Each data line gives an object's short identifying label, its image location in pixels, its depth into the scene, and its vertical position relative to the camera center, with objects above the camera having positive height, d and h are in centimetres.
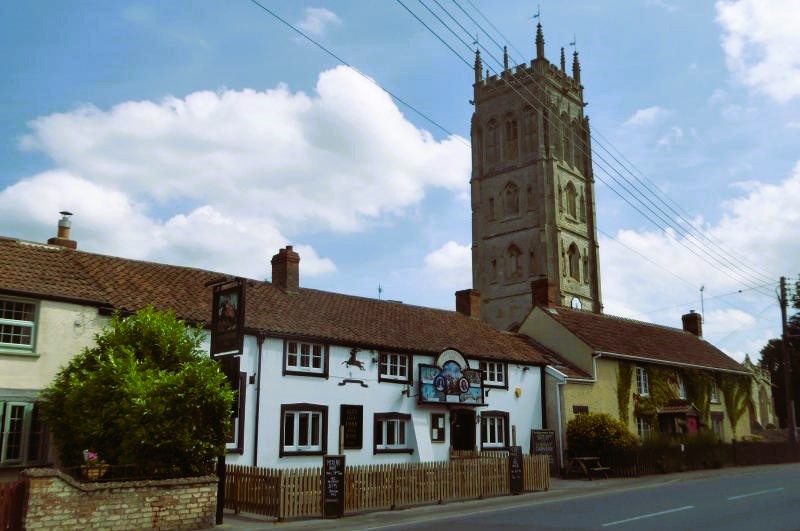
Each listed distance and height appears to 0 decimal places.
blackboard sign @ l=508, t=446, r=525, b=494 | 2335 -171
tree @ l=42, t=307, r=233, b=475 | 1608 +41
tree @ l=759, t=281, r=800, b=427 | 6091 +569
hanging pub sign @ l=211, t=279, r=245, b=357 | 1647 +226
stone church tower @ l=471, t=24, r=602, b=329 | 6981 +2286
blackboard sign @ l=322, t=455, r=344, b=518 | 1748 -167
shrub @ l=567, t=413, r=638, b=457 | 3080 -68
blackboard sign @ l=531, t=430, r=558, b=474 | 2913 -92
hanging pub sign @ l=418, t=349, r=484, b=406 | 2781 +145
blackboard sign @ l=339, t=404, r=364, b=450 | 2539 -21
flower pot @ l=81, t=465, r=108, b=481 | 1539 -113
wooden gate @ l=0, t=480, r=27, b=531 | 1308 -155
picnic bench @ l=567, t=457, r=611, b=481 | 2995 -197
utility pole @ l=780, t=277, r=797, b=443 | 4184 +174
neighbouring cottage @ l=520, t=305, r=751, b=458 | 3453 +220
